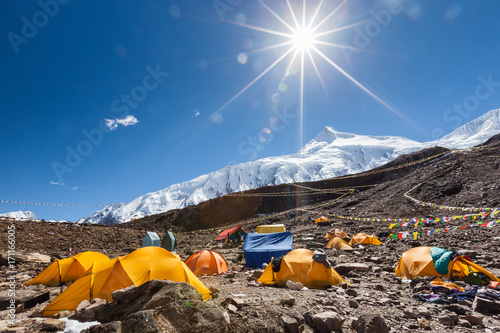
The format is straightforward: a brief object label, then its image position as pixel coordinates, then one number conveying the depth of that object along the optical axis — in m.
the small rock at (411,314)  5.64
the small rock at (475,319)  5.28
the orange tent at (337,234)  18.97
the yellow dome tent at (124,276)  6.09
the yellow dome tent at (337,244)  15.80
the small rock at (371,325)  4.71
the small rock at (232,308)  4.73
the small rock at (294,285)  7.59
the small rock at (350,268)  10.20
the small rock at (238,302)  4.99
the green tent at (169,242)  19.89
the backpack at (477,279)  7.48
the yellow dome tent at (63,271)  9.27
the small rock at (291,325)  4.54
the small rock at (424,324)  5.17
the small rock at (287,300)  5.47
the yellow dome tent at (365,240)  16.91
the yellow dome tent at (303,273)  8.00
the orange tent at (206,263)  11.12
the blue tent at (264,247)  12.48
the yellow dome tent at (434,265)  7.97
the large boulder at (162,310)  3.76
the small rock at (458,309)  5.86
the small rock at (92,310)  4.62
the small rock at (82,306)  4.86
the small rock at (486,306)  5.80
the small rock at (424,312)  5.70
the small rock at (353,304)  6.12
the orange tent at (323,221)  25.91
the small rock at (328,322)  4.76
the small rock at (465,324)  5.25
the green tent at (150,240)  19.64
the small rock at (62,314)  5.27
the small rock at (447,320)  5.32
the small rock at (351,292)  7.05
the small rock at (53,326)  4.51
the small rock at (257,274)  9.58
